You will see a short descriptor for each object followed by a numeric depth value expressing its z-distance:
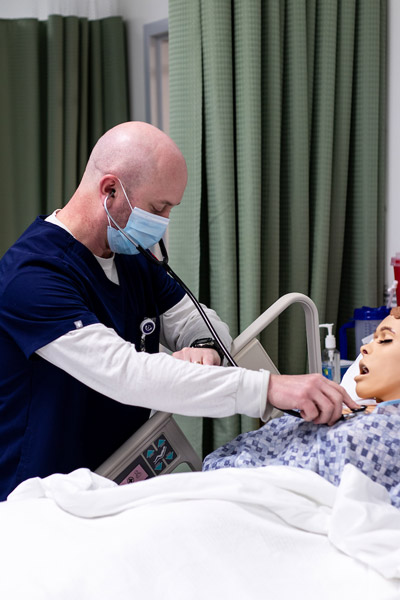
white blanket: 2.06
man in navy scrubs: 2.39
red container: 3.17
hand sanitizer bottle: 3.05
